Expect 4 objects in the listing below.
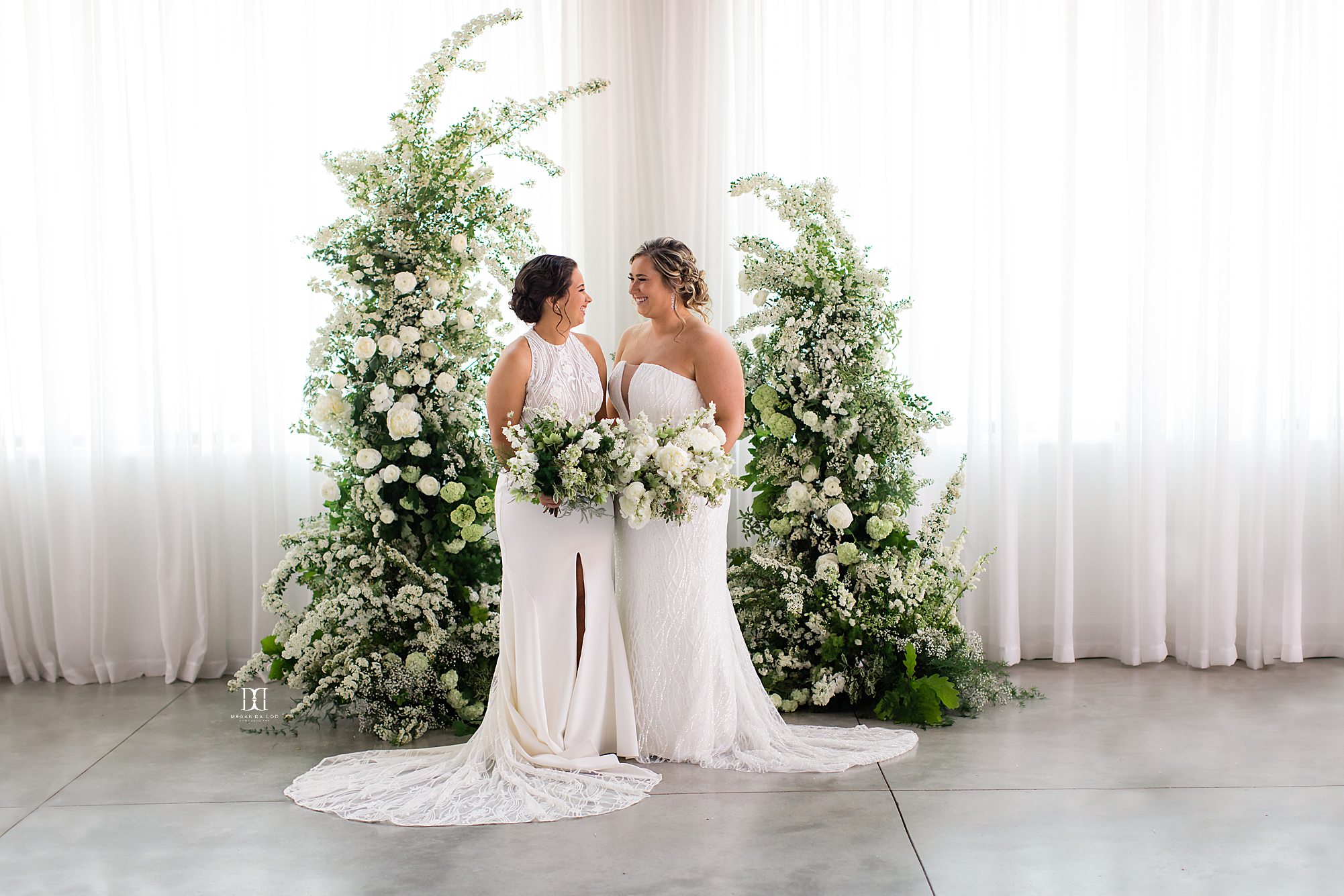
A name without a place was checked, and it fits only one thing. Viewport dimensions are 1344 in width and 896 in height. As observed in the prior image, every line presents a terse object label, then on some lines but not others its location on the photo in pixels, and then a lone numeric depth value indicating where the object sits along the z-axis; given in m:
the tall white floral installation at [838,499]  4.43
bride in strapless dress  3.88
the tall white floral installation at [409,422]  4.23
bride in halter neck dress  3.76
